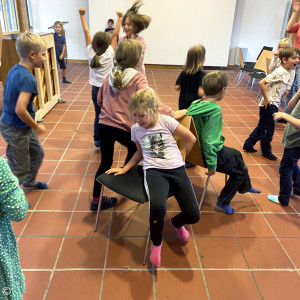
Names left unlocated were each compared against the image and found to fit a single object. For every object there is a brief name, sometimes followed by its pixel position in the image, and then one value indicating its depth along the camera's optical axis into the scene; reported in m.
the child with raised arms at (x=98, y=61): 2.65
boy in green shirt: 2.00
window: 7.54
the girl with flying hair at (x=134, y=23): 2.49
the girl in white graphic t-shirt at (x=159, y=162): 1.65
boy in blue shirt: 1.85
